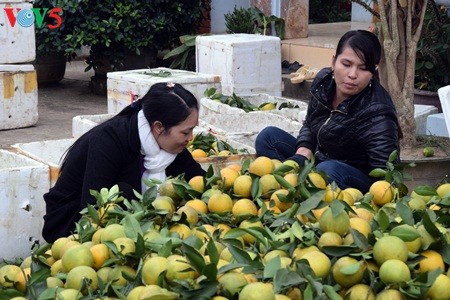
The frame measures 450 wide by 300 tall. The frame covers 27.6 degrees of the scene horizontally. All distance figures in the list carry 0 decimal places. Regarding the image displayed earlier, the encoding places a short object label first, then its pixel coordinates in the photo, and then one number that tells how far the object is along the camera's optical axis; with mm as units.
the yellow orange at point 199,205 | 2980
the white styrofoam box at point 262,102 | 5699
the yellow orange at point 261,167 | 3221
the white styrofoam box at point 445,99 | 4022
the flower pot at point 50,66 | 9352
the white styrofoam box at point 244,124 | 5164
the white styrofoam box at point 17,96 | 7316
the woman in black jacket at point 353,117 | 4164
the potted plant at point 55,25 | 8453
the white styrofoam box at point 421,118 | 5699
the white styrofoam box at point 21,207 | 4199
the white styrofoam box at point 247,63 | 7164
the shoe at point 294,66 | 8591
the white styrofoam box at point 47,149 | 4781
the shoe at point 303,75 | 8086
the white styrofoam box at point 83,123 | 5172
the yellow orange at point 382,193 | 3107
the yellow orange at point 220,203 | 2994
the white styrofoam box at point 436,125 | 5520
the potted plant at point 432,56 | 6848
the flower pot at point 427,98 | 6693
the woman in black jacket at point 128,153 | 3781
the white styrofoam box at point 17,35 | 7297
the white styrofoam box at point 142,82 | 6191
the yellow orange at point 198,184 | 3167
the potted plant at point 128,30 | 8512
